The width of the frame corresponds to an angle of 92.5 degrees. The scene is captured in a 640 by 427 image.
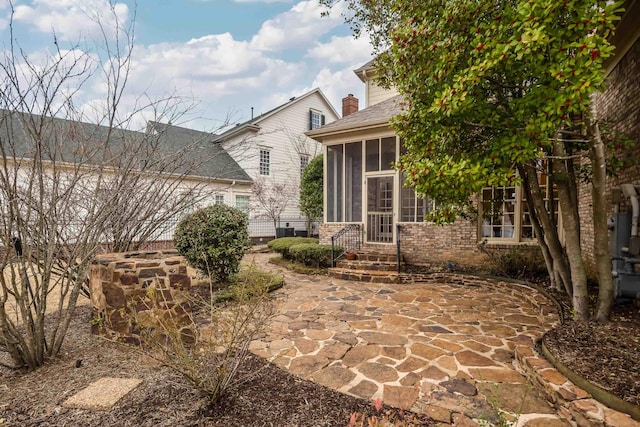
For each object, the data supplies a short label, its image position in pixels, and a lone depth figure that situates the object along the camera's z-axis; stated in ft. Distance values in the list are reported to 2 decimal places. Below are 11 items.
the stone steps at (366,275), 24.02
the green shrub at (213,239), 19.83
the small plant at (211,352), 7.81
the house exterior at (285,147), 52.80
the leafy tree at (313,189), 45.68
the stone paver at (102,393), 8.24
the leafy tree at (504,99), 9.04
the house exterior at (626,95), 12.88
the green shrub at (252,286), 8.54
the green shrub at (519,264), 21.49
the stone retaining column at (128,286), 11.89
